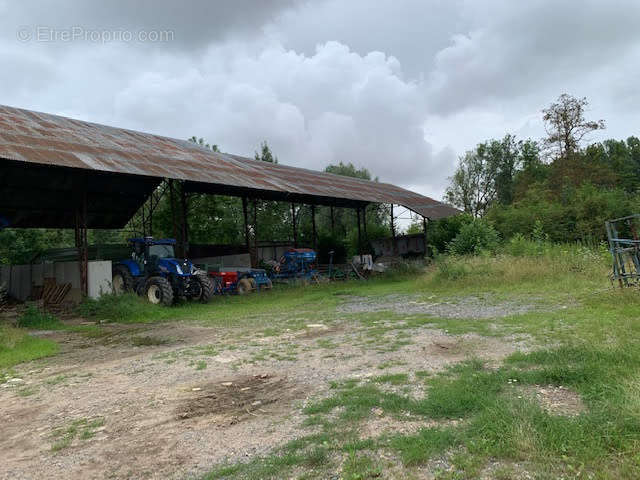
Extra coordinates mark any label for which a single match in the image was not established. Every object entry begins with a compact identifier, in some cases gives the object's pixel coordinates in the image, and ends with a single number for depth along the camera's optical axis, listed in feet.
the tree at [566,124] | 102.01
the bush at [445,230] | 84.79
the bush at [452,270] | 47.01
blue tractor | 46.01
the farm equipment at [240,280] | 55.77
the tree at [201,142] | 117.02
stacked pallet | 47.43
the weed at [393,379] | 14.99
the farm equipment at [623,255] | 28.01
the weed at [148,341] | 26.72
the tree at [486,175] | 161.50
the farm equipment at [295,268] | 66.49
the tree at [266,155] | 118.93
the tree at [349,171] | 144.77
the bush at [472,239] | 64.90
